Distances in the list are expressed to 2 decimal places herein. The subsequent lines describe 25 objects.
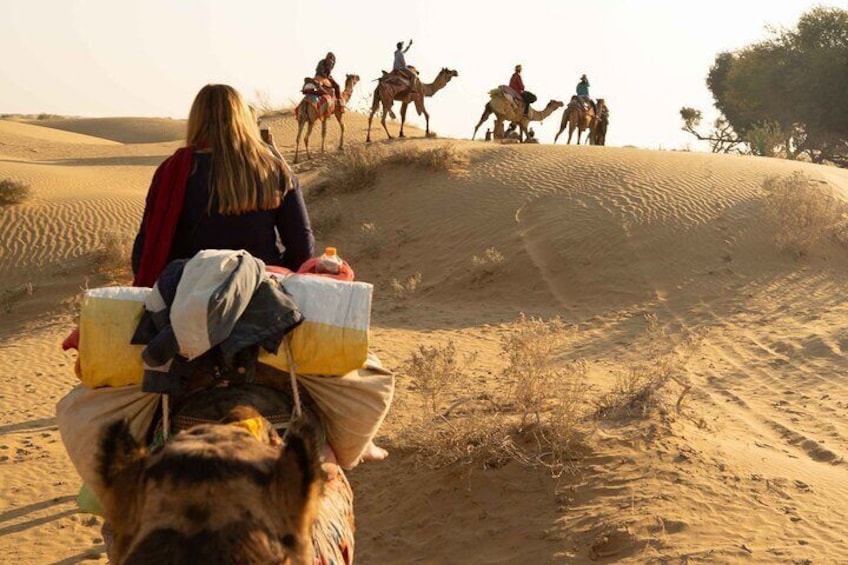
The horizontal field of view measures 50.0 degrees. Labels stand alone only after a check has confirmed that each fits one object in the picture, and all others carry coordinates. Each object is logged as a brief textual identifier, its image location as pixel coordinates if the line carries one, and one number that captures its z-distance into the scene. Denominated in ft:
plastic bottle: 11.01
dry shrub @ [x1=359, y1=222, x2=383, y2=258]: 53.16
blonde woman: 11.59
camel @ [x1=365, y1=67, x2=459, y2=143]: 80.28
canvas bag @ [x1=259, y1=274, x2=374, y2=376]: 9.33
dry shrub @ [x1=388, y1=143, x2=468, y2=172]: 62.85
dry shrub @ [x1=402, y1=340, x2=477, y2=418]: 24.31
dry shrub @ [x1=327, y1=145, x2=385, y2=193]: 63.26
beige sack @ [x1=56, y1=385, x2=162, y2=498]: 9.30
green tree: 129.59
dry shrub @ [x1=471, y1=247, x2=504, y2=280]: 47.93
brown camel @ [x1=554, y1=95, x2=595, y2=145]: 91.71
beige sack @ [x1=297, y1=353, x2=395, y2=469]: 9.61
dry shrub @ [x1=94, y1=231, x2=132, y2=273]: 51.70
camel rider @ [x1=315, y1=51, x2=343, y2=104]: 76.69
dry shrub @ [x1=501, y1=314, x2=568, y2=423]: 22.66
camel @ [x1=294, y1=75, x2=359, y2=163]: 74.13
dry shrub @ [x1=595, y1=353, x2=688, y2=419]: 23.20
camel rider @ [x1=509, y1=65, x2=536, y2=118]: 89.56
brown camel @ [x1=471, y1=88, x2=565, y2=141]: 88.33
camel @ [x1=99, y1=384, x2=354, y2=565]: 5.89
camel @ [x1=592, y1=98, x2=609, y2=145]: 97.19
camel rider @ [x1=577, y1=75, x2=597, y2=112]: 93.76
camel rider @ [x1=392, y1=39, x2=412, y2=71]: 82.28
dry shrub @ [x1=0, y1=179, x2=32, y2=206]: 61.93
